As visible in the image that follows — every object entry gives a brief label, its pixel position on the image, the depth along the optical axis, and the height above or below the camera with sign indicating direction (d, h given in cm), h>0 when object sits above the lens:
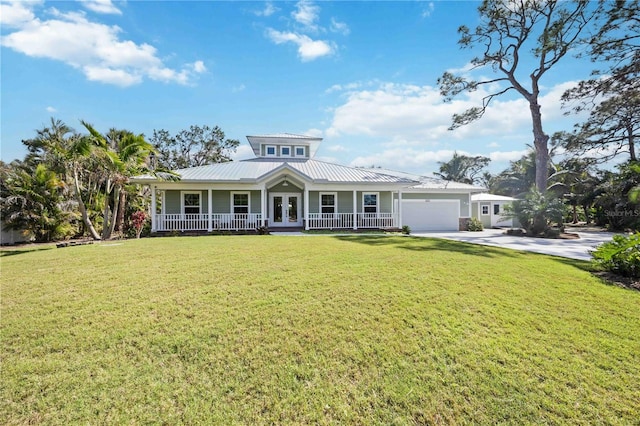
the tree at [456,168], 4181 +588
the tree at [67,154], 1260 +305
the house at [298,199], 1672 +83
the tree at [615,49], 1526 +870
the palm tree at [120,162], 1302 +251
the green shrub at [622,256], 654 -117
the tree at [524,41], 1792 +1060
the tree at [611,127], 1725 +531
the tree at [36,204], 1465 +66
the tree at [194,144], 3491 +847
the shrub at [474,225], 2130 -125
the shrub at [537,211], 1662 -25
